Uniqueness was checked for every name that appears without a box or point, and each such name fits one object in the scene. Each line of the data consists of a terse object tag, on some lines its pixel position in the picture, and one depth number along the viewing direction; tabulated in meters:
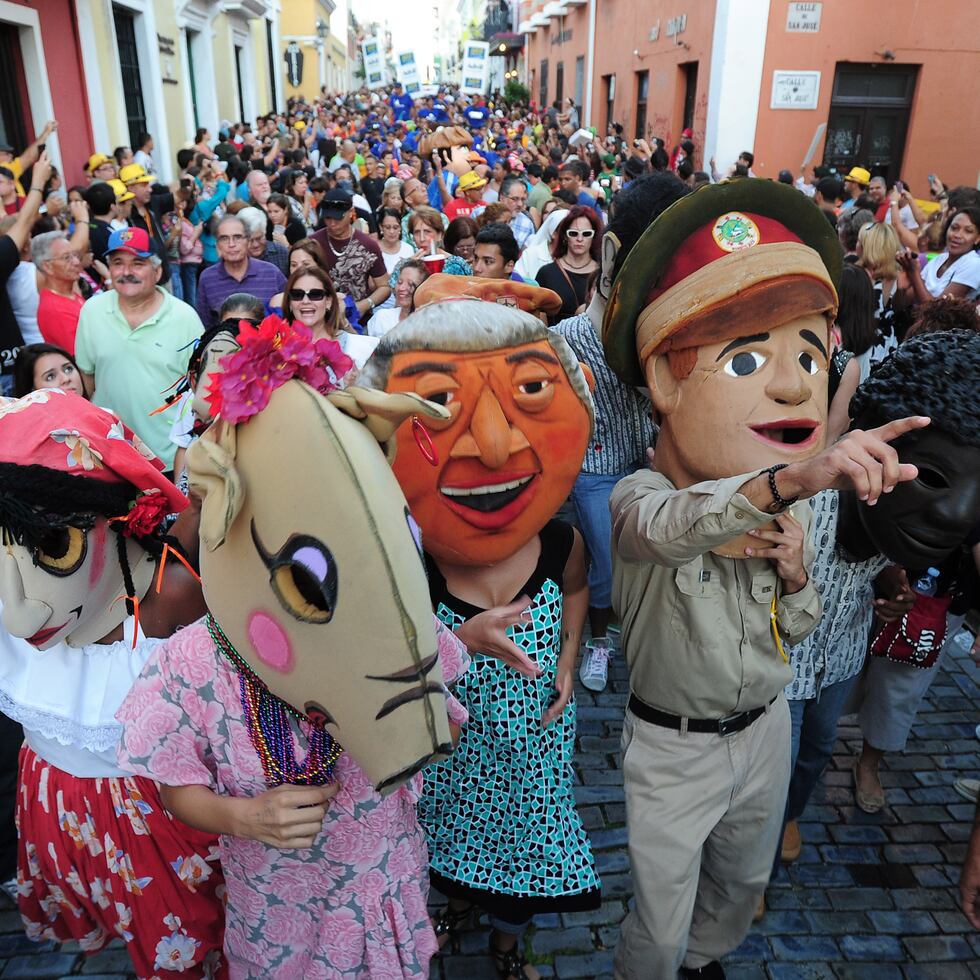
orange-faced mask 1.91
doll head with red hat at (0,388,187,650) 1.79
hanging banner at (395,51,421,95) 24.91
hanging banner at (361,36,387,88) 33.19
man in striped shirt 3.52
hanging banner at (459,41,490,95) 26.09
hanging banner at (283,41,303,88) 37.88
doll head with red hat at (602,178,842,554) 1.98
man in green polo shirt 4.18
